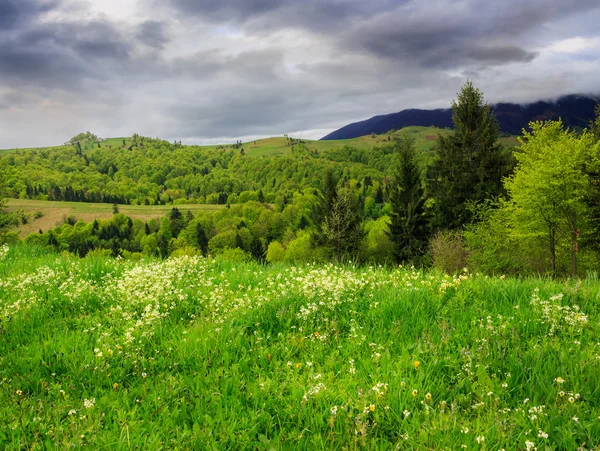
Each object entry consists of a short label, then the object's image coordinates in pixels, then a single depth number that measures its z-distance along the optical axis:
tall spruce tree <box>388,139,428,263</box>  59.91
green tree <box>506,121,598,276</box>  31.42
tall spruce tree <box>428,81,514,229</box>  49.41
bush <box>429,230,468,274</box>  39.01
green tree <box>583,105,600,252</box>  31.14
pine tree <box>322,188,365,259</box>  59.68
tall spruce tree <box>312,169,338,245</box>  66.02
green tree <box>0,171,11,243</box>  19.48
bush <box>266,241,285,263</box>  119.75
